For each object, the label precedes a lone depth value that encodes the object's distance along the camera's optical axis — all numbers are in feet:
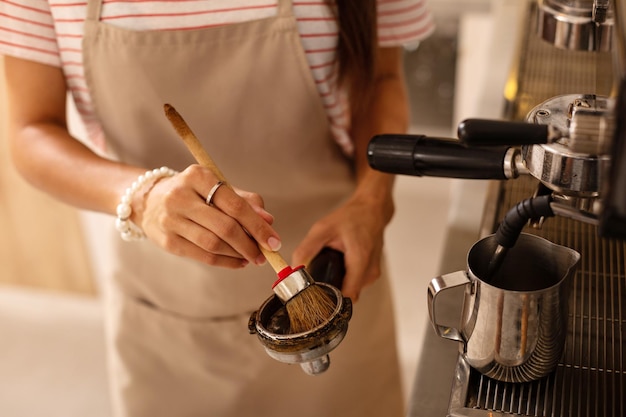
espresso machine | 1.73
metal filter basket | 2.07
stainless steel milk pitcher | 2.03
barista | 2.86
